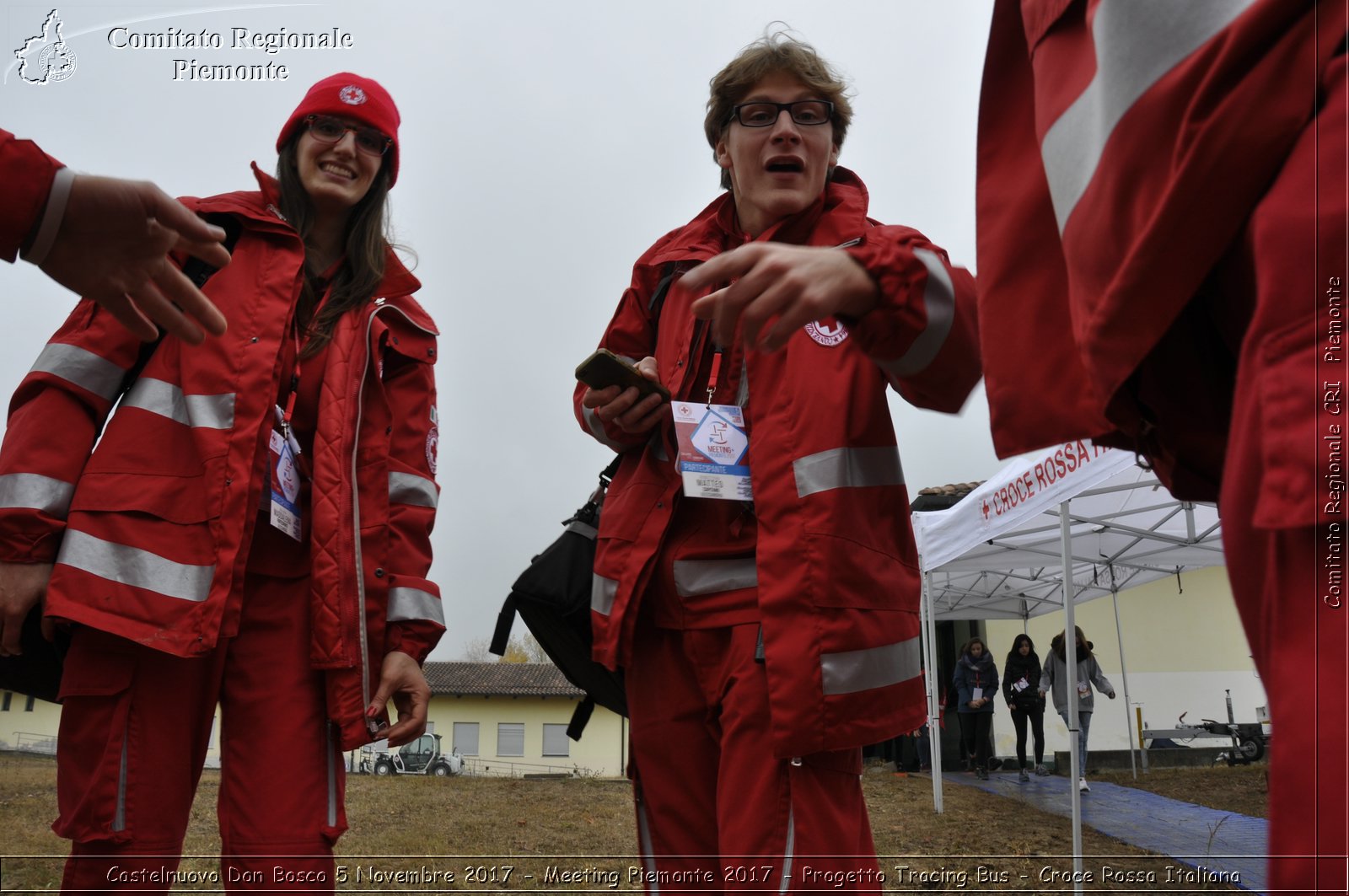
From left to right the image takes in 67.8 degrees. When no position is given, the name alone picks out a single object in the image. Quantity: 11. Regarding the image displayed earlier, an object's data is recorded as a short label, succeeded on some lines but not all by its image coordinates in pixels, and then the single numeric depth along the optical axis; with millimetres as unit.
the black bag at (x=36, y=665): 2047
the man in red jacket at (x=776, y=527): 1814
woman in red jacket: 1987
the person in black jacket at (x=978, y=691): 15336
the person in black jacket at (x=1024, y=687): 14648
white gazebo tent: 5777
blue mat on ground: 6439
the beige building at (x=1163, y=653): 21656
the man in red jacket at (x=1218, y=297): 739
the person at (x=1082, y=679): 13156
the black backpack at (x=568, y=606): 2367
